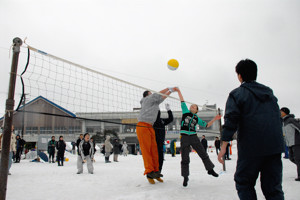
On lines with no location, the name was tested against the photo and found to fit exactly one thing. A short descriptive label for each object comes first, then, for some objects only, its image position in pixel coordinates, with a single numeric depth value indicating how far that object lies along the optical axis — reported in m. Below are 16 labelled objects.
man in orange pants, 4.61
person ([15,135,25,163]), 13.95
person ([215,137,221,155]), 17.17
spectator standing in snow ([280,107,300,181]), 4.96
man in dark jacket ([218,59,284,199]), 2.21
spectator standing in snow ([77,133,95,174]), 7.89
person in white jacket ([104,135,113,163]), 14.45
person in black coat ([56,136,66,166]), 12.38
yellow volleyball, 7.05
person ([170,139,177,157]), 20.89
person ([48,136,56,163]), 14.18
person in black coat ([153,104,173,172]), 5.11
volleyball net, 3.82
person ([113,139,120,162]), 15.57
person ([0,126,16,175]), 8.89
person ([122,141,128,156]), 25.05
